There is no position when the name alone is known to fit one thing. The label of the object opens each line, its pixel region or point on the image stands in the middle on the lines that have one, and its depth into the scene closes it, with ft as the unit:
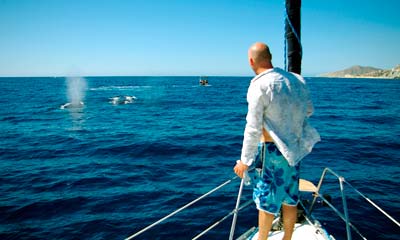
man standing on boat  8.36
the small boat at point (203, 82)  329.07
